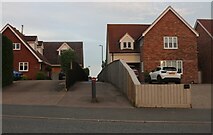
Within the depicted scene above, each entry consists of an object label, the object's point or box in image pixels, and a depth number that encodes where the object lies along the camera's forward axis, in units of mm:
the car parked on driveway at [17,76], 33894
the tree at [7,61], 22719
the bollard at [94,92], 16609
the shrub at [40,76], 44094
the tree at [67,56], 50628
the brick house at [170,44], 39656
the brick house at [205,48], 40428
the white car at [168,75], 28438
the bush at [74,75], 22788
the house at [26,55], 47656
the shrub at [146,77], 33562
